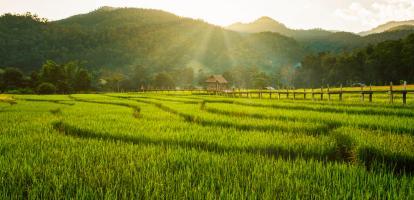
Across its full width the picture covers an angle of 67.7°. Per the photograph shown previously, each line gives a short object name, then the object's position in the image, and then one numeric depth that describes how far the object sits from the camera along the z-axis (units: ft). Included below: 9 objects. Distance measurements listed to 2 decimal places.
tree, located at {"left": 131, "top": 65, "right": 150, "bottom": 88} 282.77
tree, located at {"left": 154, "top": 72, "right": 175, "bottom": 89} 278.67
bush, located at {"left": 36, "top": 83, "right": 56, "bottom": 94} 180.75
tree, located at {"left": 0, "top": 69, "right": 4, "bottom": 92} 188.69
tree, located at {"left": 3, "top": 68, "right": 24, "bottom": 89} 189.26
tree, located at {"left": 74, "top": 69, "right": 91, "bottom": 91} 212.84
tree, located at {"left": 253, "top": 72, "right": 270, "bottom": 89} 255.91
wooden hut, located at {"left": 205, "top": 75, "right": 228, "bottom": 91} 261.15
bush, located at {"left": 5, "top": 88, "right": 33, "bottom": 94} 173.06
